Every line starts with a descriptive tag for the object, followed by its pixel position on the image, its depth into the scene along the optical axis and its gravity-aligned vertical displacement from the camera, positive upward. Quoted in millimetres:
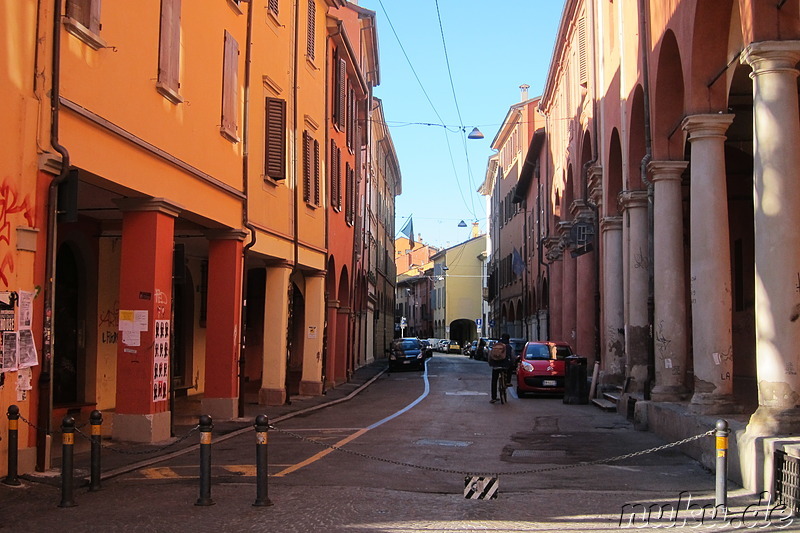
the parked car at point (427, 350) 56906 -922
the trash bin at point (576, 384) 23484 -1190
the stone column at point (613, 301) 23109 +899
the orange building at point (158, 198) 10656 +2206
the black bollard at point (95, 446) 9320 -1130
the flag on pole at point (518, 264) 50450 +4025
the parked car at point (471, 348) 65125 -874
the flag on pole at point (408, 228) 69000 +8016
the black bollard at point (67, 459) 8711 -1164
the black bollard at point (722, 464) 8242 -1143
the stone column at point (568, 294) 34219 +1592
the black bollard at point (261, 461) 8469 -1167
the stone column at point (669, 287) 16953 +916
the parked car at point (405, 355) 42938 -864
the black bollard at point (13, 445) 9664 -1159
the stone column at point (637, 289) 19688 +1023
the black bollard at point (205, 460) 8625 -1168
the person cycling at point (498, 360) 23500 -593
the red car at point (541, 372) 25797 -976
